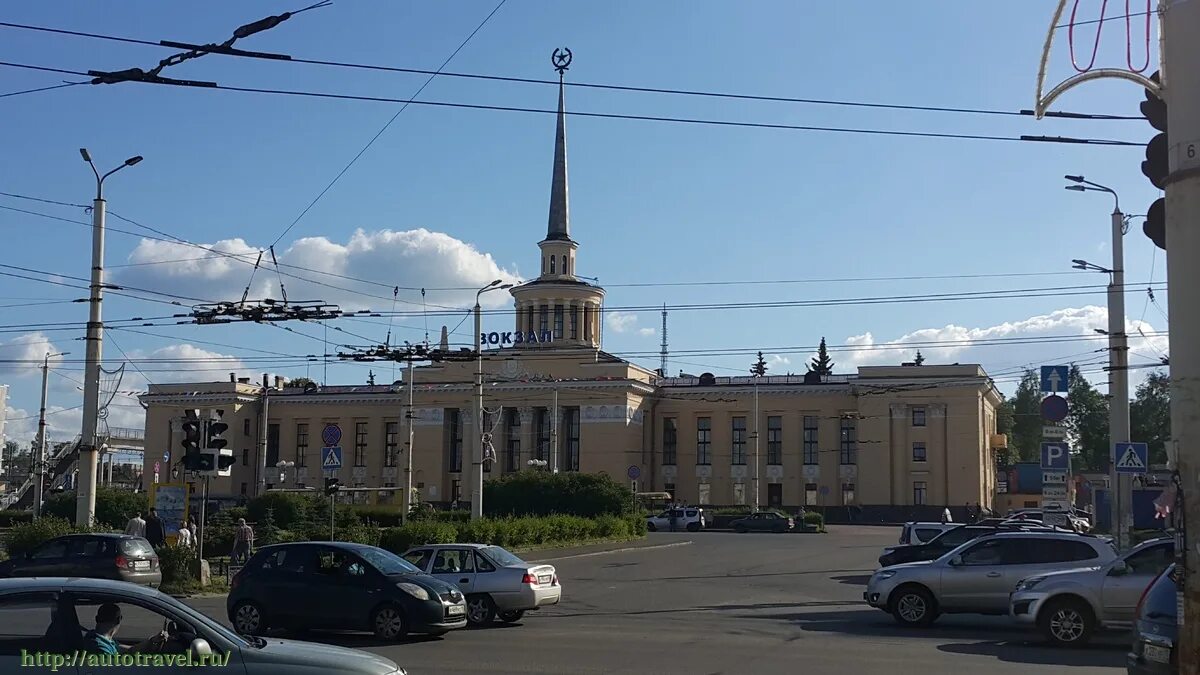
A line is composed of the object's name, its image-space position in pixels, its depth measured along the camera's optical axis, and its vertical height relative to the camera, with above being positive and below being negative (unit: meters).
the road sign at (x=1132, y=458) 22.70 +0.02
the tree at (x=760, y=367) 124.62 +9.22
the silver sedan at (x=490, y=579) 19.75 -2.11
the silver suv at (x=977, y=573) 19.23 -1.87
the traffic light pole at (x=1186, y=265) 6.79 +1.14
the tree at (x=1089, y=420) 121.38 +3.91
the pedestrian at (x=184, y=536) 28.22 -2.10
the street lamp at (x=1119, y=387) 25.08 +1.59
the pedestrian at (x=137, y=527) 29.11 -1.93
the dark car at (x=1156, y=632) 10.59 -1.57
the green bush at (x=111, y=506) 46.53 -2.33
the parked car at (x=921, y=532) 32.06 -2.03
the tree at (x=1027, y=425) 130.00 +3.61
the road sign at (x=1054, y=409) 24.56 +1.02
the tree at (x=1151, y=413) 108.24 +4.28
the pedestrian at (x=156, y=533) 27.81 -1.96
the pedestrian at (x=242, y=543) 28.11 -2.22
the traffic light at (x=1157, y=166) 7.39 +1.83
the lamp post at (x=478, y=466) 38.66 -0.47
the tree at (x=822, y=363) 120.94 +9.37
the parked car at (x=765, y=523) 63.09 -3.62
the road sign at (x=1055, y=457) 23.77 +0.03
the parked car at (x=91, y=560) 23.72 -2.26
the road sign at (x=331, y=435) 29.80 +0.39
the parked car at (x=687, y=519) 65.38 -3.53
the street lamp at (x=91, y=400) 25.69 +1.03
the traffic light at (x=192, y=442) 23.53 +0.13
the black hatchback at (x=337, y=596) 16.86 -2.07
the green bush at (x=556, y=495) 54.34 -1.97
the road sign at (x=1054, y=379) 26.38 +1.75
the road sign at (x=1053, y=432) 24.21 +0.53
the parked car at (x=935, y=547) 26.56 -2.01
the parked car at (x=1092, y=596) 16.44 -1.90
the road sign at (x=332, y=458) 29.20 -0.19
